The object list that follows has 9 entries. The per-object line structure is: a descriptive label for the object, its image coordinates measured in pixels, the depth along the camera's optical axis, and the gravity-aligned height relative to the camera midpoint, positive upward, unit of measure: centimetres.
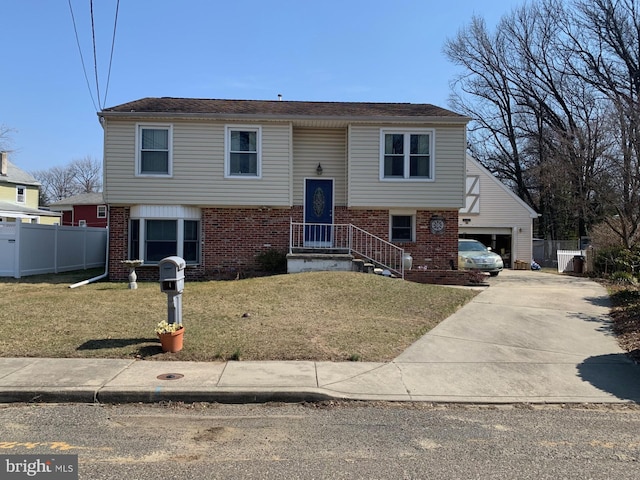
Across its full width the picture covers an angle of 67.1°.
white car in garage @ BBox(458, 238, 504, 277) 1895 -74
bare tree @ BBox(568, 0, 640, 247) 1706 +270
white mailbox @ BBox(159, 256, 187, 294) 736 -60
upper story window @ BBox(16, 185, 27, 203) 3904 +334
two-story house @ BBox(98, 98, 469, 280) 1509 +193
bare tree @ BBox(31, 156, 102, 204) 7188 +769
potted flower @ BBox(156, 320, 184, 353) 706 -146
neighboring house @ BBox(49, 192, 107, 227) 4247 +227
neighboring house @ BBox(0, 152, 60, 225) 3292 +347
